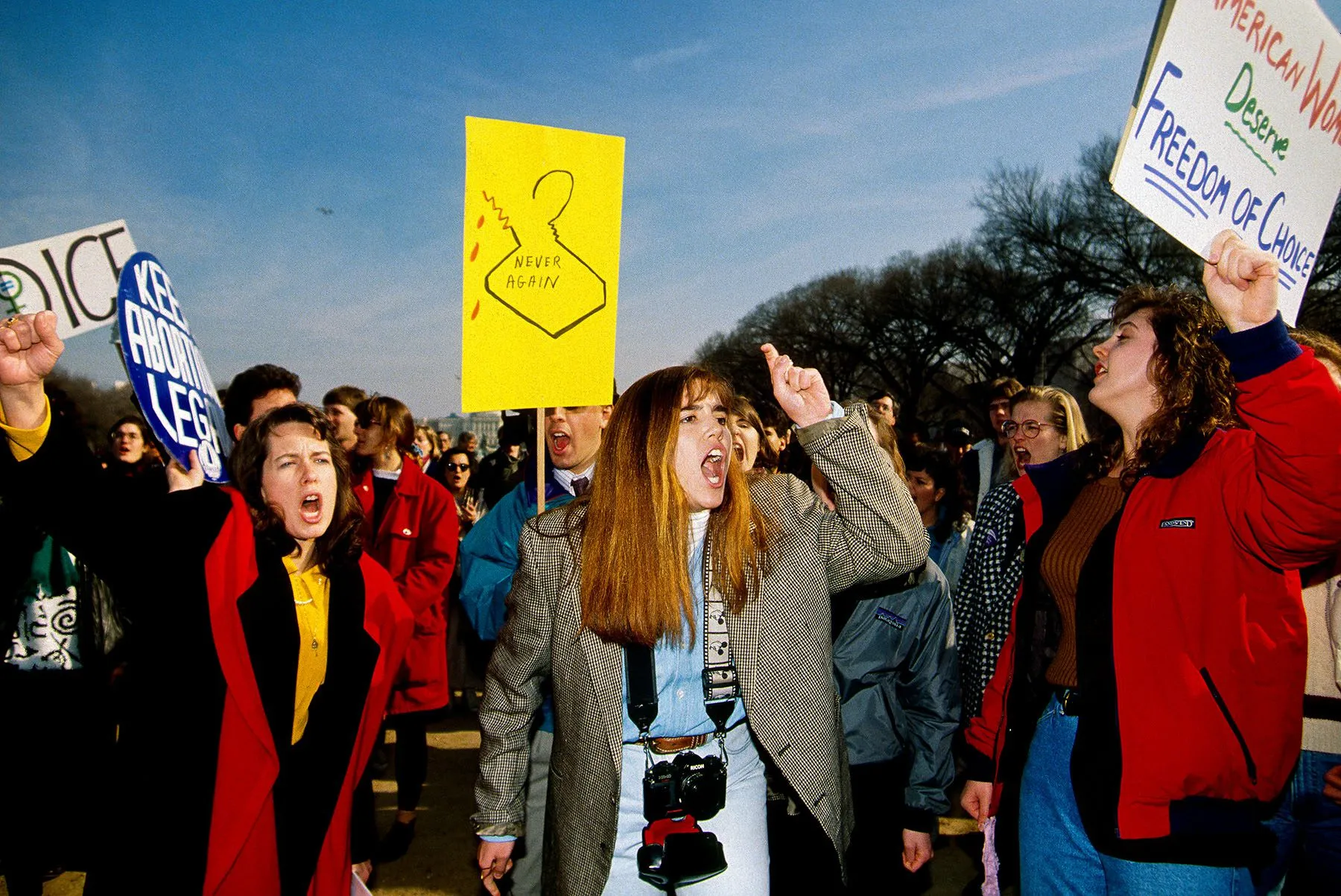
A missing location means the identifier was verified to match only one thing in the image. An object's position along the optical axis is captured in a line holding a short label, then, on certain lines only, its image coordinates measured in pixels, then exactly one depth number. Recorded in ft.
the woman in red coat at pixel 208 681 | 6.79
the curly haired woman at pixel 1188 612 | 5.27
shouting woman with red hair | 6.93
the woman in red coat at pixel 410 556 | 13.67
